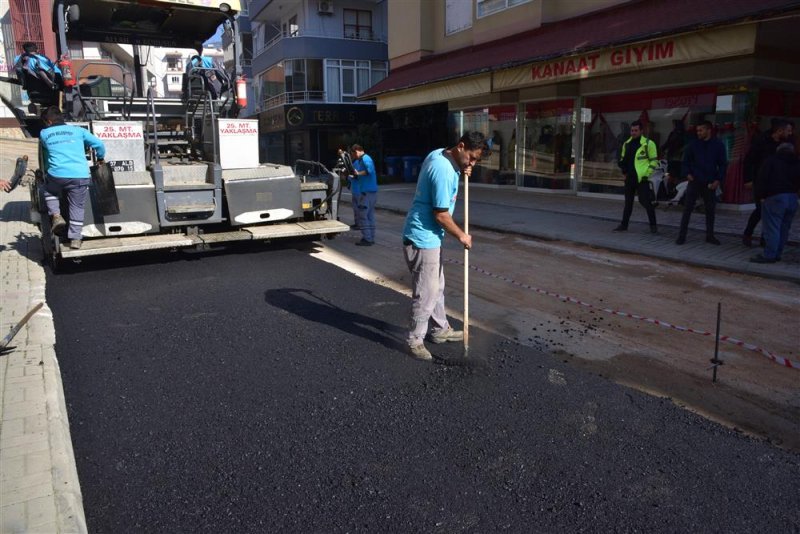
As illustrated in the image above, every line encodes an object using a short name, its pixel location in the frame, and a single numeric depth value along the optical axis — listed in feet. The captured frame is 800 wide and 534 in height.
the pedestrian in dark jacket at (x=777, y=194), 24.64
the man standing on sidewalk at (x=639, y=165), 31.65
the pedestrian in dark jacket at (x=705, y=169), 28.78
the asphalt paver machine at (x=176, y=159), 25.25
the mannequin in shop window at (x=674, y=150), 42.63
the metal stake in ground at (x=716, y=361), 14.49
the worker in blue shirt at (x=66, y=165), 23.52
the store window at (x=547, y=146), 53.52
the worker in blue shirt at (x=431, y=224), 14.78
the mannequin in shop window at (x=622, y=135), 47.03
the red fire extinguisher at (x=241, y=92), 28.71
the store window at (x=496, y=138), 61.11
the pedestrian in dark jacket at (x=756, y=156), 27.35
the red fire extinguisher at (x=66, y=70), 26.12
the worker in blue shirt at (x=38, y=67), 26.02
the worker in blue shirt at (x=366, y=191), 32.48
